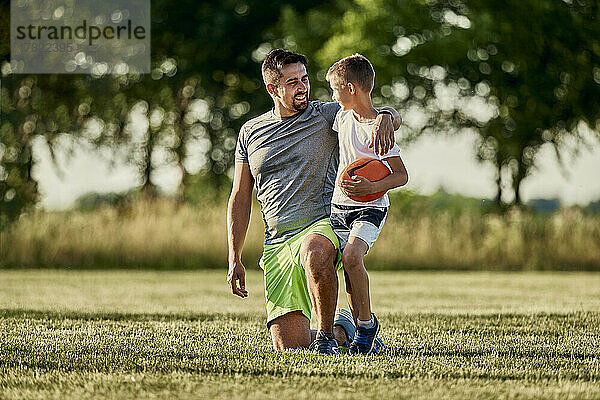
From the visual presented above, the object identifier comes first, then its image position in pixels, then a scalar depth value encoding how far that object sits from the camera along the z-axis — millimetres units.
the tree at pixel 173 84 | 42219
